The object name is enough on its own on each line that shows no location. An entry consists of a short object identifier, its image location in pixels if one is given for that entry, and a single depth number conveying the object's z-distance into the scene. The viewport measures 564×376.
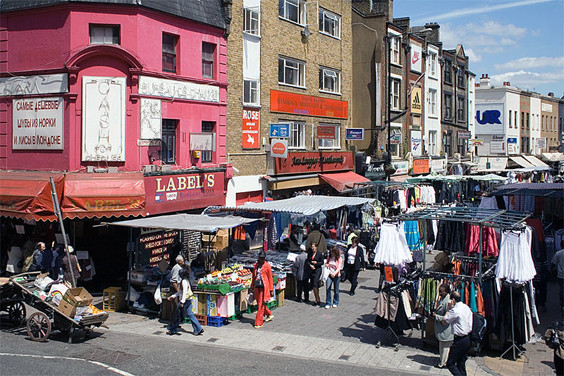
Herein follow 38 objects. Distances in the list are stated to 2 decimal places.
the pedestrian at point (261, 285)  14.78
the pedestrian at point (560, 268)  15.30
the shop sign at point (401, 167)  39.00
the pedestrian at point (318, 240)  19.16
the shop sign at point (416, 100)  41.67
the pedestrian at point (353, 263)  18.33
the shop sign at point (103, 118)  19.36
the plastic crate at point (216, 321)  14.88
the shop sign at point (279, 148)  26.75
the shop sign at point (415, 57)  41.69
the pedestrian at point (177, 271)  14.68
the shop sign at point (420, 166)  42.12
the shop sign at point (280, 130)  27.05
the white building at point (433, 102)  44.94
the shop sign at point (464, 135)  50.25
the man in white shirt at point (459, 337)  10.90
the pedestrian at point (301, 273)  17.19
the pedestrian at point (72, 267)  17.00
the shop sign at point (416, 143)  42.38
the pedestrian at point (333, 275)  16.48
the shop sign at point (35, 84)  19.48
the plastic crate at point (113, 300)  16.50
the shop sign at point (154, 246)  19.08
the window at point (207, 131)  23.61
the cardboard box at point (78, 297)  12.90
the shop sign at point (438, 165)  45.19
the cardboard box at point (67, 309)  12.91
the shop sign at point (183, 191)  20.28
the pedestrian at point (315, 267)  17.02
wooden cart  12.95
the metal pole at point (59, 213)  15.03
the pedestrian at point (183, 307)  14.07
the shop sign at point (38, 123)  19.58
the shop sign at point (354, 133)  33.59
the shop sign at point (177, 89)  20.55
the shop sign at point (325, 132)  31.62
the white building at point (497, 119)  59.09
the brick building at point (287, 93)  25.50
